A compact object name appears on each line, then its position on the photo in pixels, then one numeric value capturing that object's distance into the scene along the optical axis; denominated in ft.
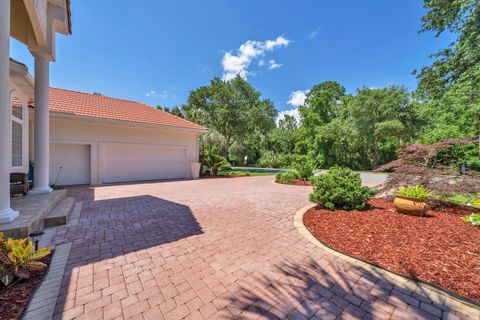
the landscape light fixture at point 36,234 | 9.25
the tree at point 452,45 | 32.26
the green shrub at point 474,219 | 13.74
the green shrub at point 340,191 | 18.11
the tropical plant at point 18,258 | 7.60
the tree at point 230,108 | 72.74
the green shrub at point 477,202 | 16.83
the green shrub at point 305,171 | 38.91
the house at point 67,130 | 14.88
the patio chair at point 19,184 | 17.53
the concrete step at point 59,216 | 13.75
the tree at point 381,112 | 67.87
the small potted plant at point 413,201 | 16.06
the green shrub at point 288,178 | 37.52
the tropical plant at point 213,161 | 49.57
